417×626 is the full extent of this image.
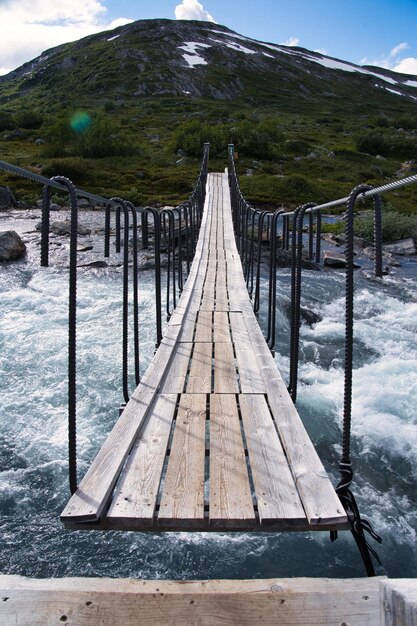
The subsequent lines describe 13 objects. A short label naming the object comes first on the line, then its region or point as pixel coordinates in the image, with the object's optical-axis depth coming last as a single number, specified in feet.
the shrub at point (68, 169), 77.62
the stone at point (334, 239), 50.42
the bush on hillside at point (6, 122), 130.72
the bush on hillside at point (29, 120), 135.33
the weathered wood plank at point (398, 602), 4.65
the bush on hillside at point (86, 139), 95.61
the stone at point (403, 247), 47.09
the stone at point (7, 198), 62.10
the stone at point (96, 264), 39.87
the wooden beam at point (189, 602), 5.38
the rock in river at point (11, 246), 40.34
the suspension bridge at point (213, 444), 6.97
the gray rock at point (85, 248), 44.11
